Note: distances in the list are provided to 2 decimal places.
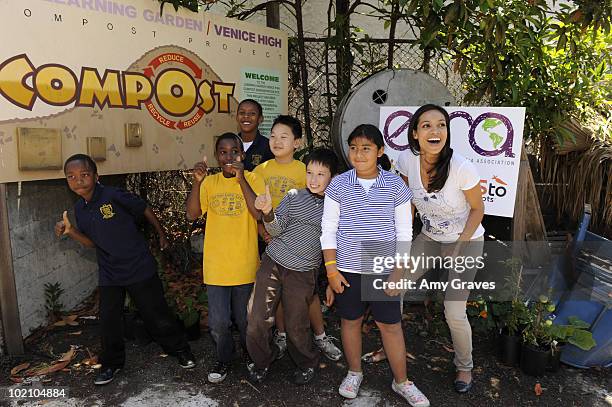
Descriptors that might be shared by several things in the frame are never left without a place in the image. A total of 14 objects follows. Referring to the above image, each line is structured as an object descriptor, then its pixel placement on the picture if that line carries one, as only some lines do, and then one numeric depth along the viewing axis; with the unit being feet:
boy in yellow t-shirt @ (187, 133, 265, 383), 10.07
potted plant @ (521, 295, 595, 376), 10.48
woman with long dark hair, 9.35
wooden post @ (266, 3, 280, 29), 17.33
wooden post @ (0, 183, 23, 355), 11.03
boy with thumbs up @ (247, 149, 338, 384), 9.75
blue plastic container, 10.81
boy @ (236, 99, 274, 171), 11.96
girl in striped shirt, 9.10
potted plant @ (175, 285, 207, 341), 12.38
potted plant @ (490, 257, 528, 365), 11.02
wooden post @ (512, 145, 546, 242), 13.59
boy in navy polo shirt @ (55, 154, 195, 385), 10.20
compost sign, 10.30
